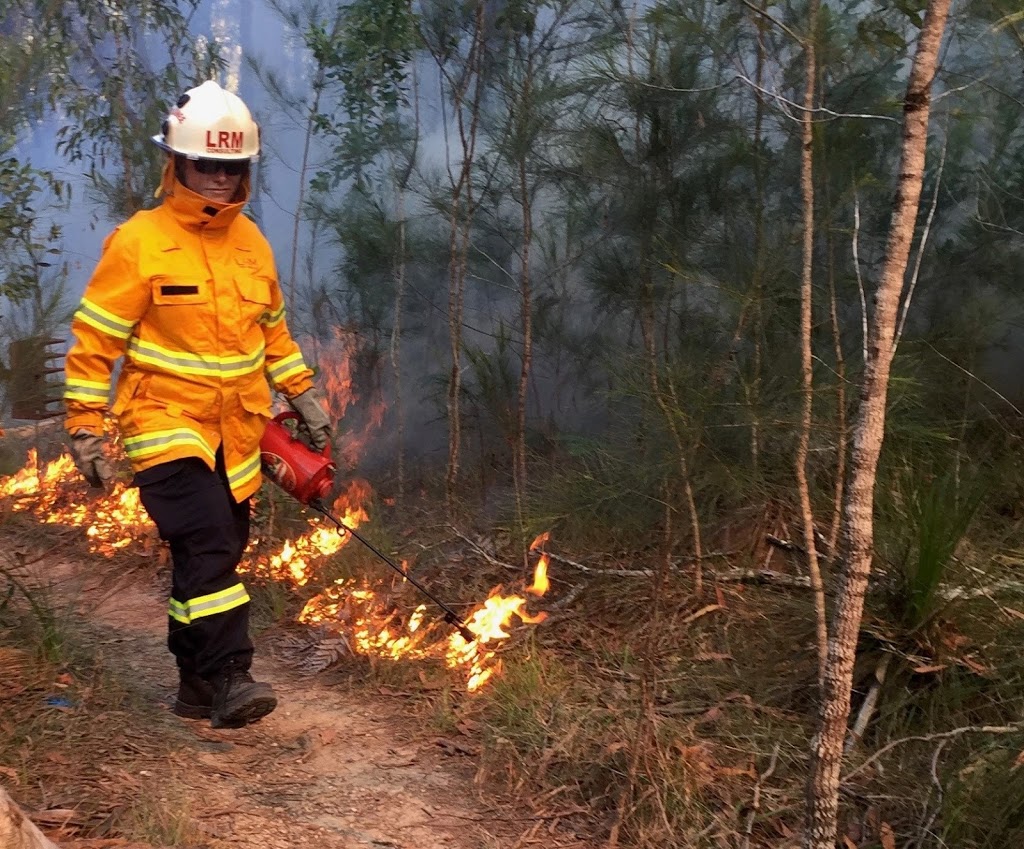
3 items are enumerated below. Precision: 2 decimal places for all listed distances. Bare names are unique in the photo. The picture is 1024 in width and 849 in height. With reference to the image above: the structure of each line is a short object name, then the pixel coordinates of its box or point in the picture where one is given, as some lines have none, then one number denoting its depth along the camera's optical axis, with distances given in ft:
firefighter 8.95
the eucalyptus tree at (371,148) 18.85
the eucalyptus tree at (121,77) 19.57
